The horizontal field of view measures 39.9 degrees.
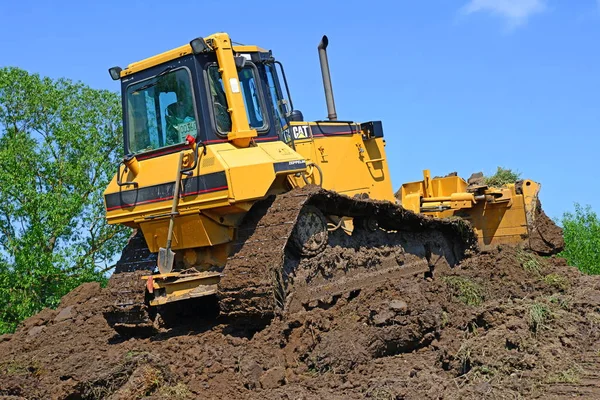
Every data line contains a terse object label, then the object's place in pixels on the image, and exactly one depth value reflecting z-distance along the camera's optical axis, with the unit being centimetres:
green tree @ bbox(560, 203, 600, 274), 2147
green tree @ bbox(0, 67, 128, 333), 1742
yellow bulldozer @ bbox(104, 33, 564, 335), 841
